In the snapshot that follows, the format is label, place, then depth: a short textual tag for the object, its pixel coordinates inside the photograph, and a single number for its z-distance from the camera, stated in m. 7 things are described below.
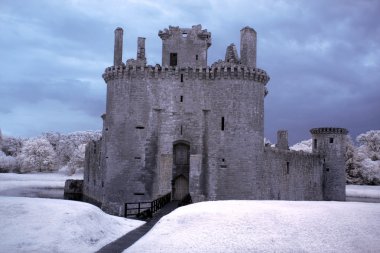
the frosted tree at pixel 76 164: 93.00
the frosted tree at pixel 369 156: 75.12
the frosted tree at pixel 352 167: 75.31
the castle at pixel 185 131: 36.59
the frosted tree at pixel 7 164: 96.94
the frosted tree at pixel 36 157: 95.44
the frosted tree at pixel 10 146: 113.19
